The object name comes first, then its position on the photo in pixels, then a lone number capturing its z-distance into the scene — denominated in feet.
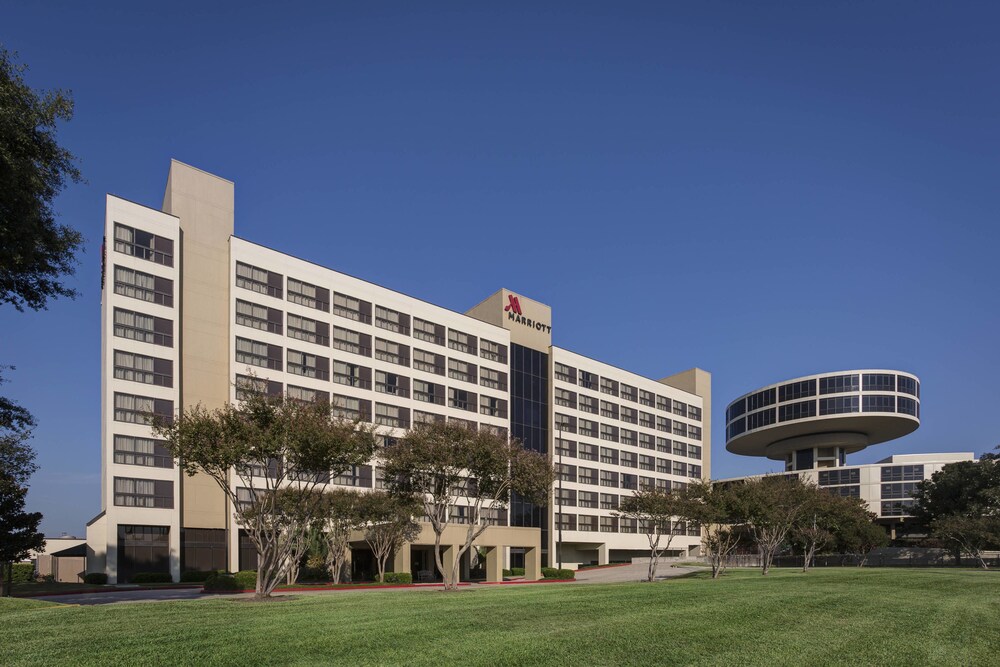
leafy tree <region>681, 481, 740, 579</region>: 183.01
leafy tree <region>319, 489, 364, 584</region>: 154.90
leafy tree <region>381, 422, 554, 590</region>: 128.16
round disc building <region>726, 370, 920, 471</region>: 424.05
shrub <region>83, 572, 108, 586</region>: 163.94
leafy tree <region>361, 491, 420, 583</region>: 161.89
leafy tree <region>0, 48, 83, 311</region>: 58.90
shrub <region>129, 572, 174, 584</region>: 169.48
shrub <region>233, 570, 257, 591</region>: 131.62
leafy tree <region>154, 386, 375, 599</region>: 92.53
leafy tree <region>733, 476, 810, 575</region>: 185.68
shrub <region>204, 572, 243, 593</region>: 128.88
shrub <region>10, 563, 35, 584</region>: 206.28
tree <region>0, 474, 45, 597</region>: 141.90
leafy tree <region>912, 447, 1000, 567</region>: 252.01
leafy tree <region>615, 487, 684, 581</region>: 180.34
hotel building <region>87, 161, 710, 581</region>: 178.70
